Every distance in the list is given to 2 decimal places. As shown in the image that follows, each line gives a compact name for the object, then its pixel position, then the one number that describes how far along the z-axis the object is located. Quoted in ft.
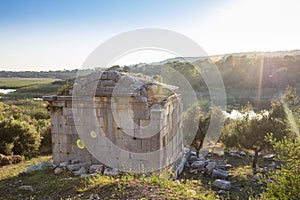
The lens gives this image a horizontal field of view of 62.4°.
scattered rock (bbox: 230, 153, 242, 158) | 45.36
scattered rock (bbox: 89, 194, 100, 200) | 15.77
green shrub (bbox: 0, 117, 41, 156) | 41.27
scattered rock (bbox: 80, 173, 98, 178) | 21.77
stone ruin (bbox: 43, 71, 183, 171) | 23.35
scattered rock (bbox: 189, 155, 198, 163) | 37.77
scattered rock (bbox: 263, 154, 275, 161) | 43.14
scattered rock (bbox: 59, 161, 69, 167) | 25.81
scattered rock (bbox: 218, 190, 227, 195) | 26.53
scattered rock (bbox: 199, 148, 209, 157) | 44.42
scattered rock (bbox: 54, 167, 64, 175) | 24.35
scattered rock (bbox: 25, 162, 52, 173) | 26.69
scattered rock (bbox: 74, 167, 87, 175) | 23.77
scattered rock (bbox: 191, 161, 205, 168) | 34.68
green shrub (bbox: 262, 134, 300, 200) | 11.71
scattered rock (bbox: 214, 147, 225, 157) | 45.93
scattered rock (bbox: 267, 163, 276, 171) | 38.01
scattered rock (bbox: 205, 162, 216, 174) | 33.32
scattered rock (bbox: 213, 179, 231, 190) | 28.00
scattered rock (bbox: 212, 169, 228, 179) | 32.26
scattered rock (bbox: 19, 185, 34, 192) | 20.48
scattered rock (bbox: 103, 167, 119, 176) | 22.91
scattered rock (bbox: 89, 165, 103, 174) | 23.96
